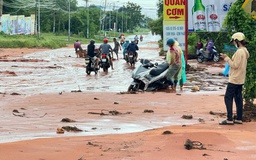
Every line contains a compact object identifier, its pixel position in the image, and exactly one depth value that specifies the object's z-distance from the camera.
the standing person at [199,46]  32.50
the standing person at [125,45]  31.20
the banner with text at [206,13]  24.84
